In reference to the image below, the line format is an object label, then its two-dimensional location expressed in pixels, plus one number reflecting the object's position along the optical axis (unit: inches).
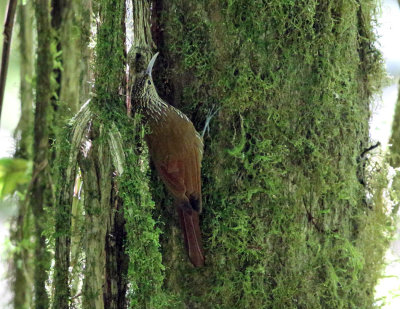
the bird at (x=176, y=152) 210.4
